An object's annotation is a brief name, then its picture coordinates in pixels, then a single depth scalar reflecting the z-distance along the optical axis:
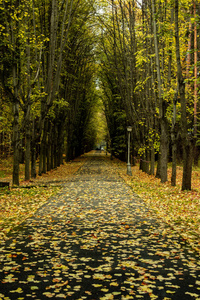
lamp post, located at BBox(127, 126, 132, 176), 25.15
